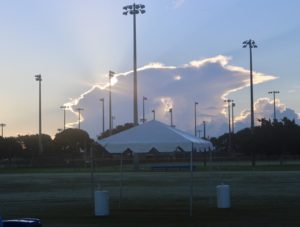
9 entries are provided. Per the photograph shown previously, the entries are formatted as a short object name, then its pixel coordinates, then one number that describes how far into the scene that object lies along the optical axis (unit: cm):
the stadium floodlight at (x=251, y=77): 10525
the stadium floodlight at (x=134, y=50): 8897
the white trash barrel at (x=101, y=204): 1988
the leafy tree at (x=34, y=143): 13338
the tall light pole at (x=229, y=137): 15508
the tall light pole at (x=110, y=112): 13388
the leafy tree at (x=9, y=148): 11750
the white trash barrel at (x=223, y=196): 2127
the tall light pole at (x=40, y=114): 12350
